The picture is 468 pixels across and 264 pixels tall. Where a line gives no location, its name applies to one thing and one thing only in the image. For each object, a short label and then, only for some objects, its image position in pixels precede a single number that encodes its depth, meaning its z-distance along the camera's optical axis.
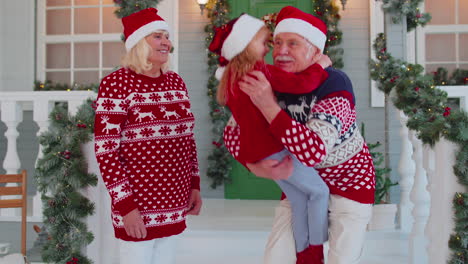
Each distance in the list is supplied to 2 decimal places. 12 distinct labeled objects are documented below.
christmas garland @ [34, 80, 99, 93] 5.57
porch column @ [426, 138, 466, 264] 2.26
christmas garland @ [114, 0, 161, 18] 3.50
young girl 1.38
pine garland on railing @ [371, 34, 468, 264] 2.20
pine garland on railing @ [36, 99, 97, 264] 2.36
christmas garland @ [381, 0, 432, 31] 3.83
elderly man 1.39
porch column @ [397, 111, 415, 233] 3.37
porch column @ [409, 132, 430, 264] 2.86
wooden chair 2.67
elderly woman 1.77
